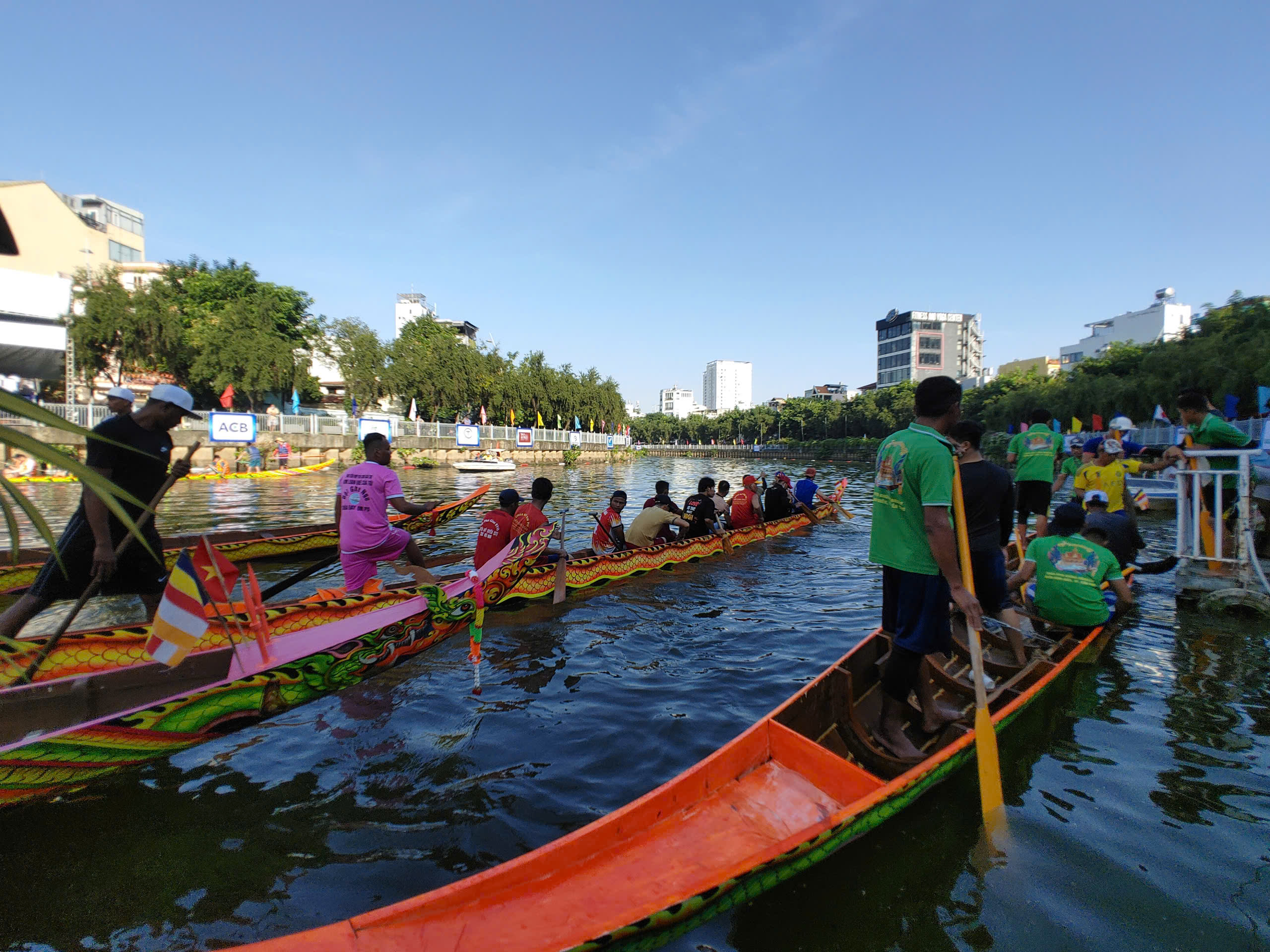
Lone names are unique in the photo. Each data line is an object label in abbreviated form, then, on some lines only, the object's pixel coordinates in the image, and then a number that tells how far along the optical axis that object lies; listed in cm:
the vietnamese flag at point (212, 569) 439
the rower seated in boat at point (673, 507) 1102
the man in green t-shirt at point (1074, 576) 619
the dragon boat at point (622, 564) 827
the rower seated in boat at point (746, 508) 1321
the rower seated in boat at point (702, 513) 1198
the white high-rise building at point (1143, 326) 6962
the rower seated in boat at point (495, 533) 771
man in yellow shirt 897
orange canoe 254
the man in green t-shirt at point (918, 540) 374
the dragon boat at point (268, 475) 2563
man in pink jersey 654
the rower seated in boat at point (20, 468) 2184
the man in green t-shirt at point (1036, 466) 916
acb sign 3091
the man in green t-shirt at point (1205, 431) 763
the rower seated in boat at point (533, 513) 777
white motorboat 3747
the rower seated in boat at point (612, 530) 1055
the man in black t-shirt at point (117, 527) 482
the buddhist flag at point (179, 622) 404
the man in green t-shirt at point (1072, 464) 970
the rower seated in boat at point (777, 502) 1470
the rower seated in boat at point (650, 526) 1079
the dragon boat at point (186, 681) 371
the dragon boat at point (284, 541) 970
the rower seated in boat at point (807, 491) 1593
